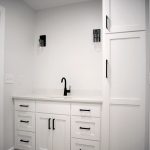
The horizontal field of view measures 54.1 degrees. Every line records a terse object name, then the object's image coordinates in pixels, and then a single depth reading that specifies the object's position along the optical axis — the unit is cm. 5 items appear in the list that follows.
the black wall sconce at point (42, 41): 294
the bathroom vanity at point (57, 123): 201
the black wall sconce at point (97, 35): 255
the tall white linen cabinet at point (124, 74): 175
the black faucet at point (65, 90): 264
